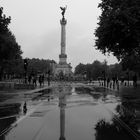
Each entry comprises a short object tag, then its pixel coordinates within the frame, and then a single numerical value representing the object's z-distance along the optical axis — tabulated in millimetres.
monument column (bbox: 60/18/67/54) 47095
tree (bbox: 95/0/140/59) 15125
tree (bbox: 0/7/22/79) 17857
